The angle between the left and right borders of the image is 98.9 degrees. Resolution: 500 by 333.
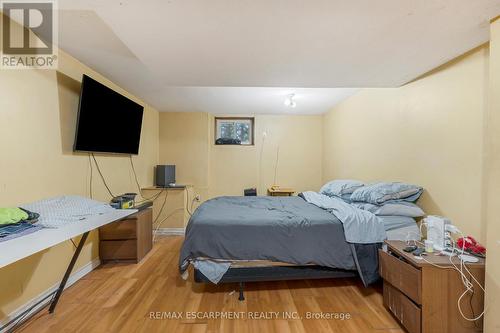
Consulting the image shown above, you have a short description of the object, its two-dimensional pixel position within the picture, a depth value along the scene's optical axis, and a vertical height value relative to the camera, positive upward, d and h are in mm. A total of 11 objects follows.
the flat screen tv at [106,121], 2129 +497
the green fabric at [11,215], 1227 -313
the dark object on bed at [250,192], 4305 -550
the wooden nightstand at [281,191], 4250 -526
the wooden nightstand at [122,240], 2617 -945
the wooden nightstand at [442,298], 1368 -851
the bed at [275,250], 1863 -750
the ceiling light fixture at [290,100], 3344 +1046
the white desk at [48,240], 1042 -435
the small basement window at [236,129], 4633 +777
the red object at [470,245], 1486 -558
